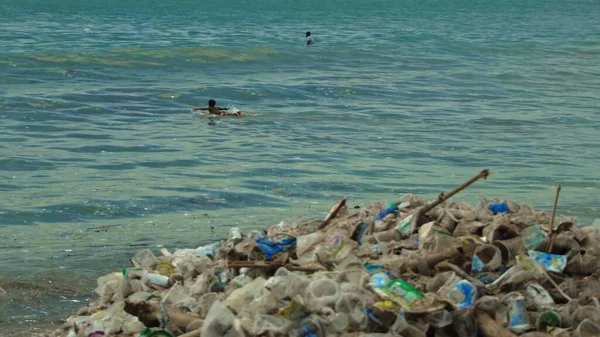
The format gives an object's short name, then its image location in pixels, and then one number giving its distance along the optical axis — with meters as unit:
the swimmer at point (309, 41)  34.00
